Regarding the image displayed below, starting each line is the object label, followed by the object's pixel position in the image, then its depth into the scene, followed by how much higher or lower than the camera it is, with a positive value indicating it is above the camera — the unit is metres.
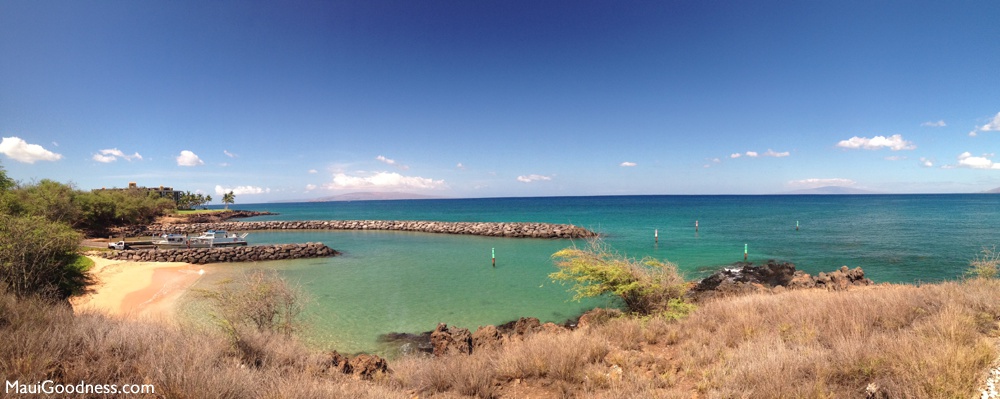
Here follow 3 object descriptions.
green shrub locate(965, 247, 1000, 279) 10.84 -2.37
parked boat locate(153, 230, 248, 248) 32.97 -3.28
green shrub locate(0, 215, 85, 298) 10.46 -1.38
